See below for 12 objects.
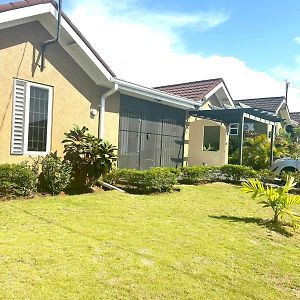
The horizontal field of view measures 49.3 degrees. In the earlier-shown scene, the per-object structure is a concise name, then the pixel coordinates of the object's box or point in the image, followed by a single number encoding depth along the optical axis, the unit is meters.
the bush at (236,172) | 14.77
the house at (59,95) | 9.11
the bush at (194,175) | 13.69
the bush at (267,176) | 14.51
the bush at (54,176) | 9.24
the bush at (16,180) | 8.10
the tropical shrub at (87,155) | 10.09
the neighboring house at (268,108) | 27.00
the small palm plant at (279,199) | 7.52
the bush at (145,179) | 10.67
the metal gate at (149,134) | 13.49
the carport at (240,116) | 17.17
